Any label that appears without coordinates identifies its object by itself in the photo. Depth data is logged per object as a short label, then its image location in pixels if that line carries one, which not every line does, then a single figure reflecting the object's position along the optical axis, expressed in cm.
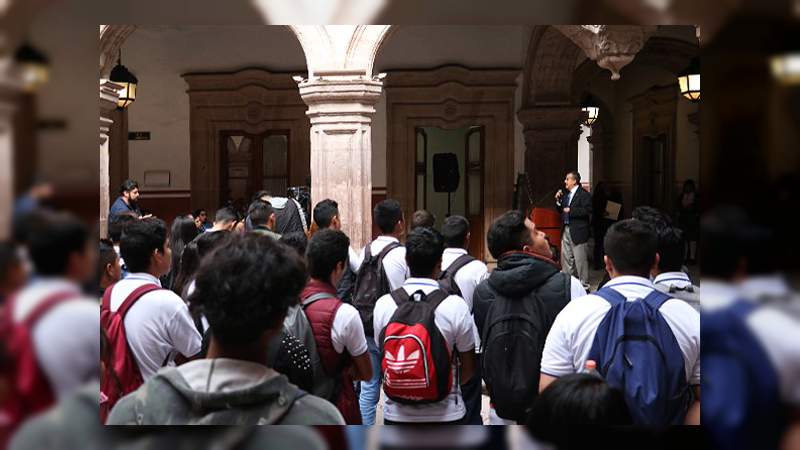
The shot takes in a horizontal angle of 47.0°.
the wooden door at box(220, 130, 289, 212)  1370
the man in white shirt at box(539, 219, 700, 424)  288
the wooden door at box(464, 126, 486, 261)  1354
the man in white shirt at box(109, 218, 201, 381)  308
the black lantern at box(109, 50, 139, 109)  994
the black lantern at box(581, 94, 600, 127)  1438
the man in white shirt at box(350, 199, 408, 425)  471
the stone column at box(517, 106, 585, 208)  1259
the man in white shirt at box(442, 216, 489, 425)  486
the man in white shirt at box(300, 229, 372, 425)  317
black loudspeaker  1352
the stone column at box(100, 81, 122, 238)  769
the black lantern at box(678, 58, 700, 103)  905
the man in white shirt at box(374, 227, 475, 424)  334
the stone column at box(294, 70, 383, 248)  815
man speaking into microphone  1052
